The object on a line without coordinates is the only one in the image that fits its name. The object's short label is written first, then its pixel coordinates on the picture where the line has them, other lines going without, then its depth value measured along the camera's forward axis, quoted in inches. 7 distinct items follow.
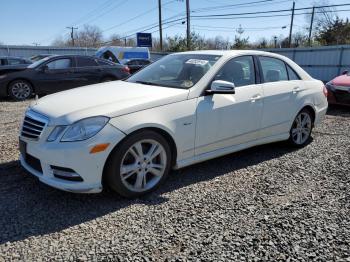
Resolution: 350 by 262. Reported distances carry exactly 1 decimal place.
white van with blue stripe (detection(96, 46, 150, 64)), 830.0
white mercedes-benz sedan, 134.6
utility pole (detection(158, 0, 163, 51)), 1326.3
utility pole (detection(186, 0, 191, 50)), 1172.5
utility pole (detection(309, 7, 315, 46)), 1711.4
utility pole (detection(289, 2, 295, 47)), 1863.9
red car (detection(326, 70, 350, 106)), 366.3
